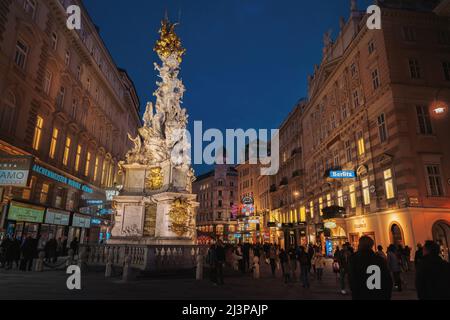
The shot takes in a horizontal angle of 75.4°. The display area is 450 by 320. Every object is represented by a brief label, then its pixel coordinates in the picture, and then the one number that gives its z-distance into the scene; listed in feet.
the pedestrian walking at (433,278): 14.75
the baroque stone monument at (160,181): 53.06
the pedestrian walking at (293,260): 48.23
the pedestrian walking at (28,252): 53.78
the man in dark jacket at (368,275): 14.87
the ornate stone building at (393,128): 71.31
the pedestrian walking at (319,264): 49.86
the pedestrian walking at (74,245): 76.48
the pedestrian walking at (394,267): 38.45
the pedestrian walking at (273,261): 56.90
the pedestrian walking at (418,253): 46.54
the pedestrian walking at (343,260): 38.24
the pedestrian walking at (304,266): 42.06
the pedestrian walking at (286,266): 46.70
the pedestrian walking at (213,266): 41.39
